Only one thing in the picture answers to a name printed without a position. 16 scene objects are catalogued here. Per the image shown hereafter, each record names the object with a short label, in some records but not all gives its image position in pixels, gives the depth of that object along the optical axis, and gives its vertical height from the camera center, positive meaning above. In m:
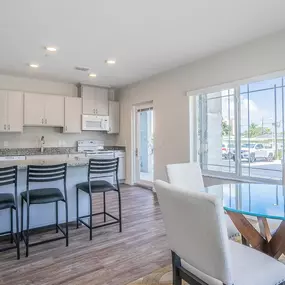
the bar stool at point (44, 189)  2.66 -0.52
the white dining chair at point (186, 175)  2.55 -0.33
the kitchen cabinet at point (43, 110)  5.54 +0.83
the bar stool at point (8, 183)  2.46 -0.37
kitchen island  2.97 -0.67
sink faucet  6.03 +0.11
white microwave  6.27 +0.59
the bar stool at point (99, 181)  3.11 -0.48
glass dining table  1.67 -0.44
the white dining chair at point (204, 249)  1.18 -0.55
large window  3.66 +0.25
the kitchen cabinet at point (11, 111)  5.25 +0.75
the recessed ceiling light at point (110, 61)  4.47 +1.55
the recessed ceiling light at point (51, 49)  3.81 +1.51
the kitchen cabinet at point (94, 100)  6.29 +1.19
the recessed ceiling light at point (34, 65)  4.63 +1.53
